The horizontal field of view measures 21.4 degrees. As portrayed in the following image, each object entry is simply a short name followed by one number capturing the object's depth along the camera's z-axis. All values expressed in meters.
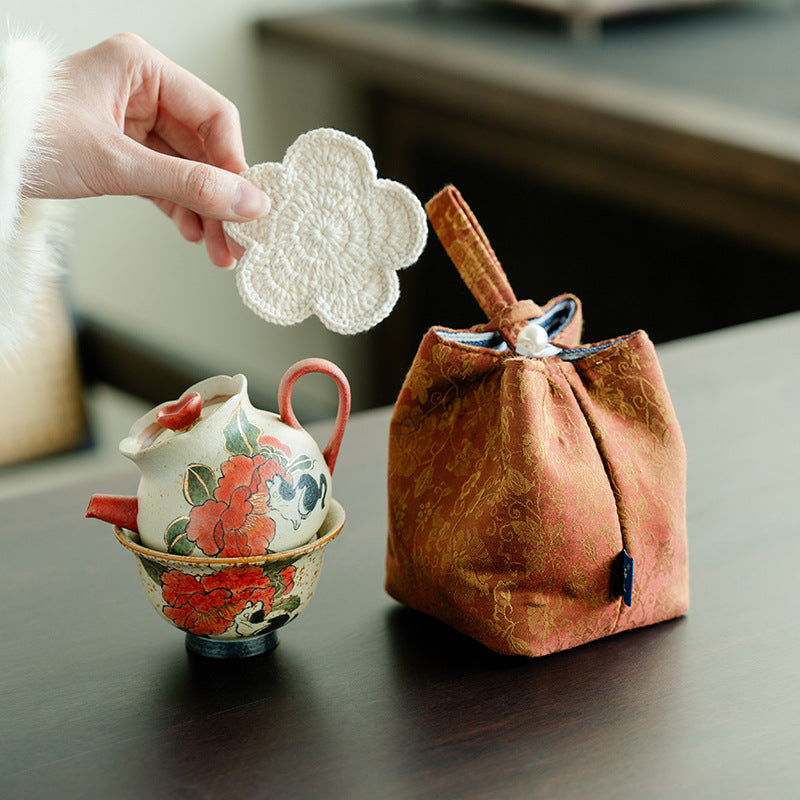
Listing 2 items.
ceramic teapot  0.89
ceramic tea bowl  0.90
